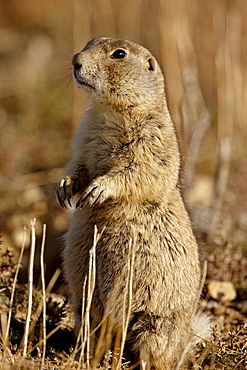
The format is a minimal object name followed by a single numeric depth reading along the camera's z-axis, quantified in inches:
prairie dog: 257.6
